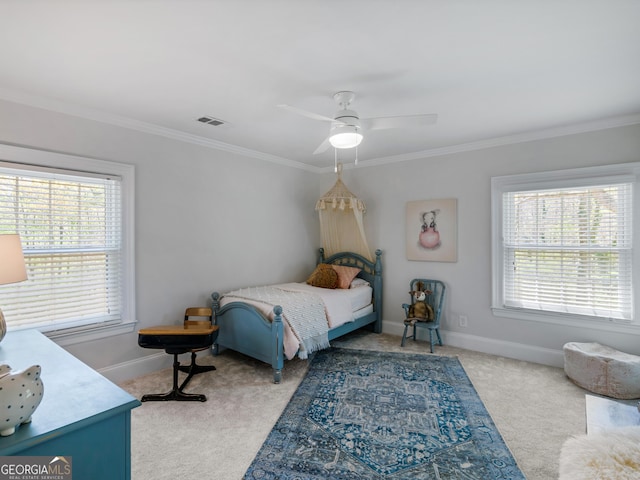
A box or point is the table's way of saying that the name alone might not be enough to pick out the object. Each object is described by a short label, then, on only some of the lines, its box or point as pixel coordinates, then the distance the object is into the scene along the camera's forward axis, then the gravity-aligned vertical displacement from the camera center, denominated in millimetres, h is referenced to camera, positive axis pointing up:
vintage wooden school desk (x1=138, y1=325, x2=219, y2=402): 2846 -871
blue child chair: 4178 -849
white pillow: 4656 -599
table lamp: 2008 -131
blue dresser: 1104 -631
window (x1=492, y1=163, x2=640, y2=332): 3264 -48
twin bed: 3256 -833
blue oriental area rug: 2008 -1357
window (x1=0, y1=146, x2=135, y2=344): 2701 +4
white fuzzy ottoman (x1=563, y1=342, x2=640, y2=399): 2844 -1139
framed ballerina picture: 4293 +133
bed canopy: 4675 +173
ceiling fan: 2492 +882
